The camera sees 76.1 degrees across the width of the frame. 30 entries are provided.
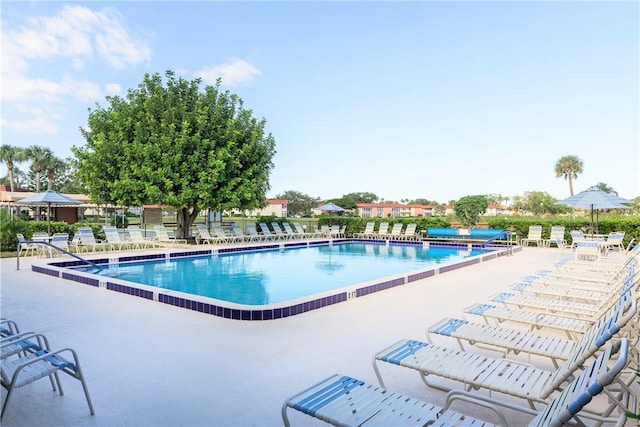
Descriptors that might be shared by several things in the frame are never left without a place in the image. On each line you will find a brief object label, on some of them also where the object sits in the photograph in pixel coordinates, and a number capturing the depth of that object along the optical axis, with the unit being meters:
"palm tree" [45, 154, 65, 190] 40.19
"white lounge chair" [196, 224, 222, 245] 17.31
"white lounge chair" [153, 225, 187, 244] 16.38
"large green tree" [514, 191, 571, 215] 57.47
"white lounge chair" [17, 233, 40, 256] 13.11
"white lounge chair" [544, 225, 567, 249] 16.34
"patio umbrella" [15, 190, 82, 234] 13.71
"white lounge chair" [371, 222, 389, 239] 20.78
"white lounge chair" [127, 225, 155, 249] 14.62
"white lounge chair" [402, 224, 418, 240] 20.08
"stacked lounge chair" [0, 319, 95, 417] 2.54
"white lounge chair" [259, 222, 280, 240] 19.33
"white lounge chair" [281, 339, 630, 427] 1.77
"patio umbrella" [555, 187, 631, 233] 12.17
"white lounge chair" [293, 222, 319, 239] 21.08
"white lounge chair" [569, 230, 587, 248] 13.98
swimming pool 6.08
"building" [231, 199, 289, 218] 56.28
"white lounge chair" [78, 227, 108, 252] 13.45
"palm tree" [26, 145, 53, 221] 39.28
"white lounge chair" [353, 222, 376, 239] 21.33
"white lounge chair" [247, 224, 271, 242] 18.85
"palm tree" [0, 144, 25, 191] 41.88
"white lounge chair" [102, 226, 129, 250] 14.02
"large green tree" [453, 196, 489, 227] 28.44
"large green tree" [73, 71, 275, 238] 16.22
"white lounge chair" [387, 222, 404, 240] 20.40
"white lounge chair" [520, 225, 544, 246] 17.12
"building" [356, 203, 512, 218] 57.15
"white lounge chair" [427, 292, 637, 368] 2.59
